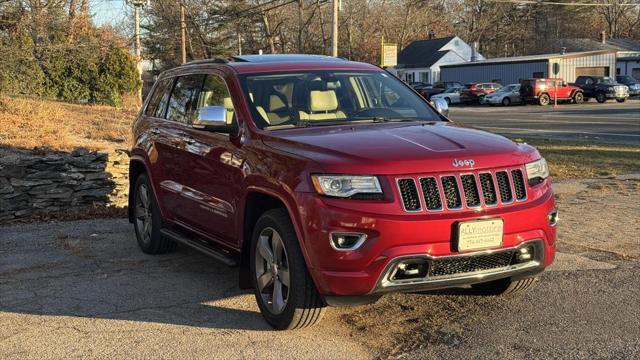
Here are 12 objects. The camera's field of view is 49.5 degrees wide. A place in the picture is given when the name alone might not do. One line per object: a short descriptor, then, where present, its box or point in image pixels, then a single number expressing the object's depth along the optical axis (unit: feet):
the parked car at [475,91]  162.09
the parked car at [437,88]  176.45
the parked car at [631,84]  169.07
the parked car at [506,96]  148.36
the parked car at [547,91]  142.61
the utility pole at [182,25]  144.97
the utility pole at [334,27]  100.63
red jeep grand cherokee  13.60
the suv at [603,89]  145.07
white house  241.14
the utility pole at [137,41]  105.83
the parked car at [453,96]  169.17
